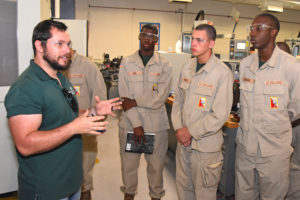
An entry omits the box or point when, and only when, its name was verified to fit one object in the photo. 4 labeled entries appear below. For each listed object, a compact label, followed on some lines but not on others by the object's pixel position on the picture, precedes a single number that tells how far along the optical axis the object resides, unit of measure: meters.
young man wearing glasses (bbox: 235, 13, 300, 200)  1.83
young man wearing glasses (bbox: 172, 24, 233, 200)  1.95
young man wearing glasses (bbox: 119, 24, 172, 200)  2.32
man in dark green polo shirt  1.14
